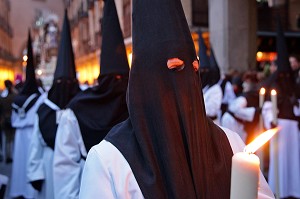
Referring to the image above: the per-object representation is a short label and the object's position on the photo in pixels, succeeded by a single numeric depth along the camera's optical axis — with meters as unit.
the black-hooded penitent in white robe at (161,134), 1.46
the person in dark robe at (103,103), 3.34
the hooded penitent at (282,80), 5.44
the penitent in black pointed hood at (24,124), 6.20
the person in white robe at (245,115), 6.02
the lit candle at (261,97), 4.19
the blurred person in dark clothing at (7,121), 9.02
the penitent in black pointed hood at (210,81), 6.46
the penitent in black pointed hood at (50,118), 3.93
